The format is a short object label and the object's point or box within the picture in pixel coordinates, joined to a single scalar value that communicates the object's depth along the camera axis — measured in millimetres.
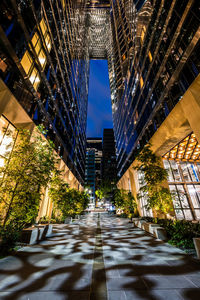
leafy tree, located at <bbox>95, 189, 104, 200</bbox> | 46238
